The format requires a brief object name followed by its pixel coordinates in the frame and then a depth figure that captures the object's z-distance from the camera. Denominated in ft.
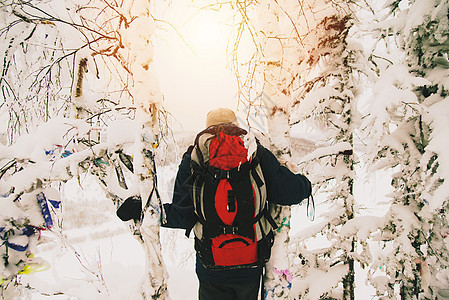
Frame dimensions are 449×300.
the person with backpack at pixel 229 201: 6.26
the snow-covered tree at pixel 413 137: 10.23
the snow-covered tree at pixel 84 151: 6.89
